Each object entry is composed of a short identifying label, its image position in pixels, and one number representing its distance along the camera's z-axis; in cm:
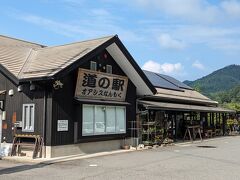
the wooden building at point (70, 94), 1062
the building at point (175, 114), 1484
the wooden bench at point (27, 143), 1052
